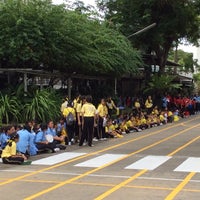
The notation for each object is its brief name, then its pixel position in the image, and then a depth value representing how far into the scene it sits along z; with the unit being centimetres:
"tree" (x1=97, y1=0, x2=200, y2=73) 3844
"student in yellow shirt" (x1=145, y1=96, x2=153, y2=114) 3242
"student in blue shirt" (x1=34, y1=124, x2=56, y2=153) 1546
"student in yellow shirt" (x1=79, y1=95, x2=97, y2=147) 1745
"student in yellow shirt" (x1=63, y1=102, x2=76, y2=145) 1814
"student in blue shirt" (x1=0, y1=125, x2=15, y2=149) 1440
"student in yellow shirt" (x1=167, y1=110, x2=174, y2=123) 3117
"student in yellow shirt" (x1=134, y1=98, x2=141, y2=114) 3119
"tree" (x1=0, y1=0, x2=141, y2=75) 2206
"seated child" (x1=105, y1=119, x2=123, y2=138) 2095
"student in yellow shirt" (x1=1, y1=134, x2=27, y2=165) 1289
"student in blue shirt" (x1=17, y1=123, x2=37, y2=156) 1412
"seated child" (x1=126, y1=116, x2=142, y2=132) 2408
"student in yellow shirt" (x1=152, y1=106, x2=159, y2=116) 2969
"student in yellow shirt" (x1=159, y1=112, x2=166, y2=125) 2929
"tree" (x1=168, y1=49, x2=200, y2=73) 7196
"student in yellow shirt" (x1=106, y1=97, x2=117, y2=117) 2564
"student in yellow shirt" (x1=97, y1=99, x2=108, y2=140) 2016
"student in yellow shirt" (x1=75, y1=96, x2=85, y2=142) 1836
